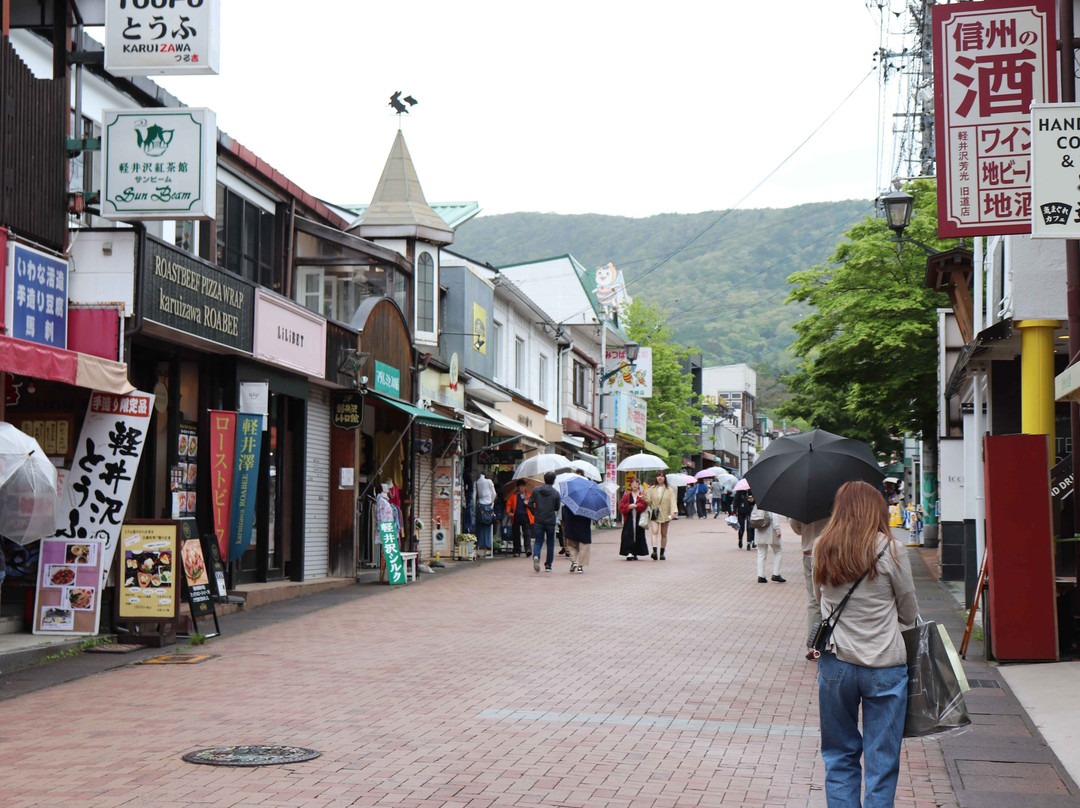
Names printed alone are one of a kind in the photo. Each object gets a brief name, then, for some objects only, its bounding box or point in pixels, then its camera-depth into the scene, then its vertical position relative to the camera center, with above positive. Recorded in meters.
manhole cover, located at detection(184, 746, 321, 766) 6.99 -1.68
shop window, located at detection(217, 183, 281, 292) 17.03 +3.43
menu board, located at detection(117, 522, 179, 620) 12.09 -1.05
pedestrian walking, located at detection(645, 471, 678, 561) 25.75 -0.72
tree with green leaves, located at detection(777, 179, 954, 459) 23.97 +3.18
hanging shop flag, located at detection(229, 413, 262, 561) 15.19 -0.14
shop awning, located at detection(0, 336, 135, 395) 10.05 +0.92
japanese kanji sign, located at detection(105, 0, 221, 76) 11.99 +4.29
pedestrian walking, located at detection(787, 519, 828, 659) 10.27 -0.61
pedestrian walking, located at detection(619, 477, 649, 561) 26.12 -1.13
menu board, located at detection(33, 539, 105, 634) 11.78 -1.15
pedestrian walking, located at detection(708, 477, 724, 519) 60.31 -0.94
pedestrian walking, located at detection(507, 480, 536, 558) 27.14 -0.96
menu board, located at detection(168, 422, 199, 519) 14.57 -0.04
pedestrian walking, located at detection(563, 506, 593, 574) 22.58 -1.19
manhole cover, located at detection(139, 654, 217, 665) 11.14 -1.76
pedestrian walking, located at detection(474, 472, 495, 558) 26.31 -0.89
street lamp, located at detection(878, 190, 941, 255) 16.65 +3.69
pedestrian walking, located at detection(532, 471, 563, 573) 22.44 -0.78
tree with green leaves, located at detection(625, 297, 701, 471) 56.19 +4.31
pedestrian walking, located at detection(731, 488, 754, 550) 30.17 -0.94
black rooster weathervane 23.98 +7.34
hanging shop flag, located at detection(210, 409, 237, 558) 14.63 +0.05
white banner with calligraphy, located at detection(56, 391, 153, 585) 12.08 +0.01
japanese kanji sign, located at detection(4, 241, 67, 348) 11.08 +1.65
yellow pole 11.42 +0.97
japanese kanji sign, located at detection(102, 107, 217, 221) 12.12 +3.03
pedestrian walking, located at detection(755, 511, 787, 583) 19.92 -1.17
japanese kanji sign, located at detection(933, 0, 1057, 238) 10.32 +3.26
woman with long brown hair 5.16 -0.73
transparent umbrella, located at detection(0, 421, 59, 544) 9.90 -0.16
